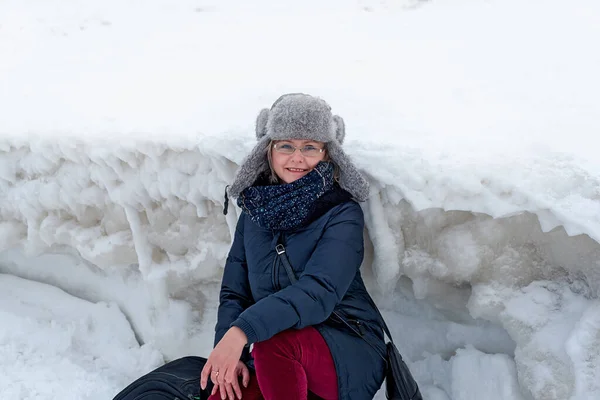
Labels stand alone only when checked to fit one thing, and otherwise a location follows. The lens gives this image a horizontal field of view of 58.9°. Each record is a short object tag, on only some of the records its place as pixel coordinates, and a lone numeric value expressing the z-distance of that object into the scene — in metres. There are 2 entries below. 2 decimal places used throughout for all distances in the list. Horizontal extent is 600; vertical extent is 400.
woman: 1.62
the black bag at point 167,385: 2.17
